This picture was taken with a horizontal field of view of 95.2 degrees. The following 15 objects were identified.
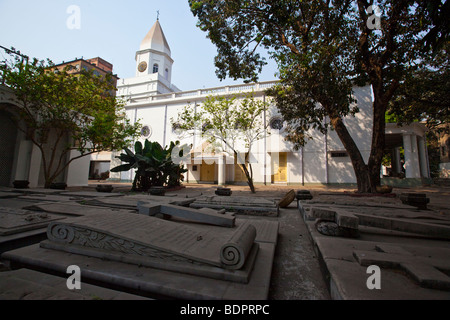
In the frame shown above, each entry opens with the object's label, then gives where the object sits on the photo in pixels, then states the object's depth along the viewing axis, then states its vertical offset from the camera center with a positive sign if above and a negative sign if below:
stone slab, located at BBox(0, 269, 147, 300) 1.34 -0.78
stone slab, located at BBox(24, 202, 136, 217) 3.74 -0.62
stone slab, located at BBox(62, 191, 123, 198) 6.25 -0.55
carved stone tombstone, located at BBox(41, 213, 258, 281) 1.75 -0.67
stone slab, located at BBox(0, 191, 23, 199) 6.12 -0.58
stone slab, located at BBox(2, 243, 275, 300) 1.48 -0.81
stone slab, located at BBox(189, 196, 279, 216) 4.80 -0.65
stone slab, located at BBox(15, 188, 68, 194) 6.97 -0.51
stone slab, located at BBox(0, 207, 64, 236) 2.66 -0.64
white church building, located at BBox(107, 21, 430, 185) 15.36 +2.44
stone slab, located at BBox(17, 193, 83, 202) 5.37 -0.58
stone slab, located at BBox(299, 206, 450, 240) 2.64 -0.58
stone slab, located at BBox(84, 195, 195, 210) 4.56 -0.57
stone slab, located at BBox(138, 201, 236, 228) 3.30 -0.59
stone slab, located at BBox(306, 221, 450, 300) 1.31 -0.73
